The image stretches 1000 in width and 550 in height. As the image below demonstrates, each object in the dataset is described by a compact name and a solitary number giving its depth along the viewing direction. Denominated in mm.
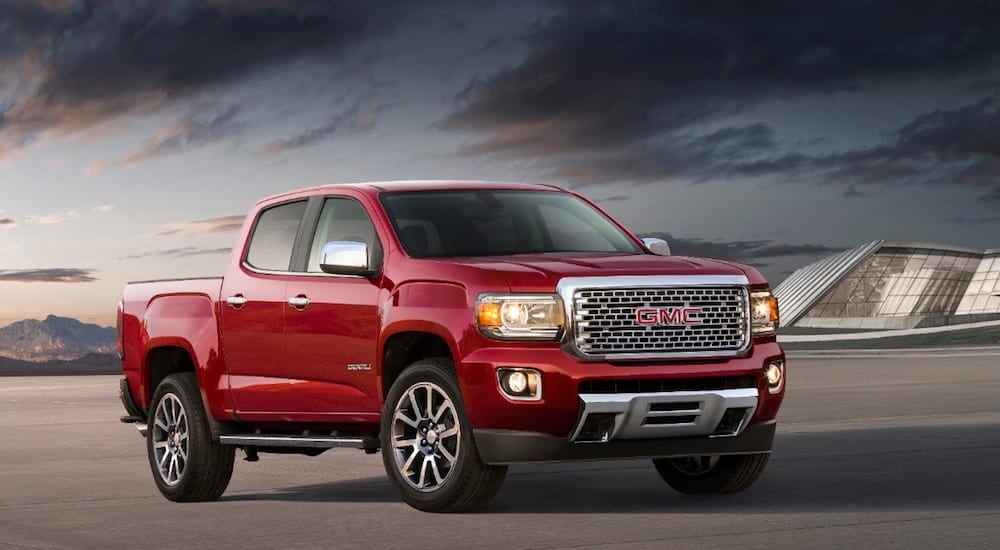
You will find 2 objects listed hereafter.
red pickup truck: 8977
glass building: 102938
